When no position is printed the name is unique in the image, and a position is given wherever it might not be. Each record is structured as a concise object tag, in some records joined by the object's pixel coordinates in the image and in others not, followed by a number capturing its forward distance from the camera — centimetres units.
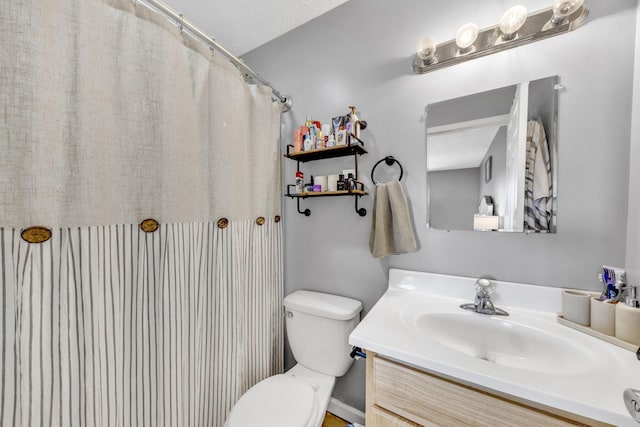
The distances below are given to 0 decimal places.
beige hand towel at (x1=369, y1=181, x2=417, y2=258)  102
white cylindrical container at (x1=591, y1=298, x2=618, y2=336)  67
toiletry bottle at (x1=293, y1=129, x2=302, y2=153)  123
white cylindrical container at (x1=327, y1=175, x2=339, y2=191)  119
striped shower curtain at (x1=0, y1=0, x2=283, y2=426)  55
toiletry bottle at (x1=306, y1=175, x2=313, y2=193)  123
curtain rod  80
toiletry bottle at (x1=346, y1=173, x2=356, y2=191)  109
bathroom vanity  50
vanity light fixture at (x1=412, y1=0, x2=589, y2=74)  78
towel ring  109
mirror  83
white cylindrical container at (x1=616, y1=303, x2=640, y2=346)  62
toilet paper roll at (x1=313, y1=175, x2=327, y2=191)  122
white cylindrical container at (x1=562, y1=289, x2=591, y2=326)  73
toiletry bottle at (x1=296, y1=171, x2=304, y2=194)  126
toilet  87
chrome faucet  85
